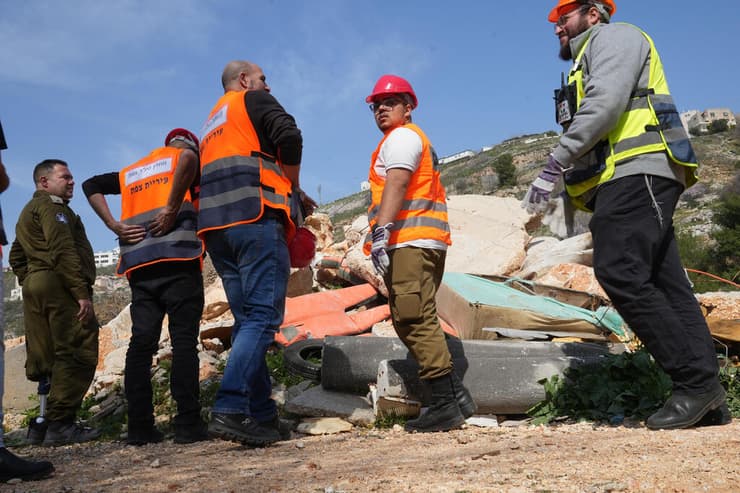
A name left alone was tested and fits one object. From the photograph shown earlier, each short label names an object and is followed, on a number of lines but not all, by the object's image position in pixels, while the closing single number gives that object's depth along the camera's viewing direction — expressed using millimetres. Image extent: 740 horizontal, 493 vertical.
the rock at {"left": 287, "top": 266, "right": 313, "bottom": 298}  8086
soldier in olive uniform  4418
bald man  3092
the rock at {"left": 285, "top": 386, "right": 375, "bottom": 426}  3852
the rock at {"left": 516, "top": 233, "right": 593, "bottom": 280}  7664
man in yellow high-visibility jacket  2928
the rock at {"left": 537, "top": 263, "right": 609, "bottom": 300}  6836
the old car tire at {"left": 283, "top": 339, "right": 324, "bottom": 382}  4742
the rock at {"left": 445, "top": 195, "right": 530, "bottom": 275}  8094
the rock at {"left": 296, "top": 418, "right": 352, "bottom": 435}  3672
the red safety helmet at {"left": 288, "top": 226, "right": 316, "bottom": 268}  3738
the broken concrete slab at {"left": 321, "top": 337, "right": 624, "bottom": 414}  3686
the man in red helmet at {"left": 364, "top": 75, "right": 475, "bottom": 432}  3414
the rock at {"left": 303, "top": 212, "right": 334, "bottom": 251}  10438
